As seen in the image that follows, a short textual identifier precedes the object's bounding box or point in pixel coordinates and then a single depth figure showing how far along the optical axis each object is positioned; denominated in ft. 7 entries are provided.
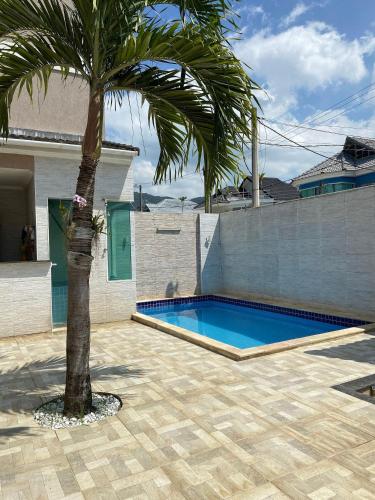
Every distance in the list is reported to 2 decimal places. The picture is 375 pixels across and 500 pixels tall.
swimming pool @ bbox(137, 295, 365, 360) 37.86
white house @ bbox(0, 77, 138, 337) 33.42
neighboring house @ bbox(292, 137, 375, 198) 85.15
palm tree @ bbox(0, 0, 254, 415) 15.21
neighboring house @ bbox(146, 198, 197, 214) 137.49
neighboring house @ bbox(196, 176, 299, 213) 121.19
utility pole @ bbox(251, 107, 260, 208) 61.58
